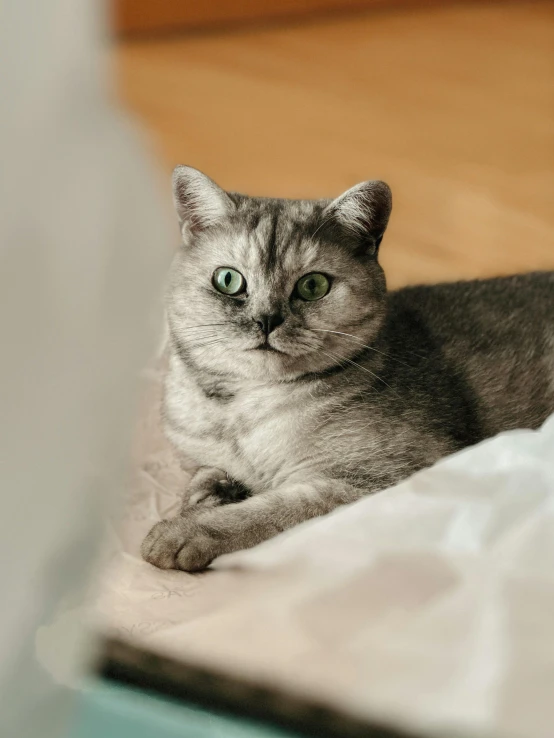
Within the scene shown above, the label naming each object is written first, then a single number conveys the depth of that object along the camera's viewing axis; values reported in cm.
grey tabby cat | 110
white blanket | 62
